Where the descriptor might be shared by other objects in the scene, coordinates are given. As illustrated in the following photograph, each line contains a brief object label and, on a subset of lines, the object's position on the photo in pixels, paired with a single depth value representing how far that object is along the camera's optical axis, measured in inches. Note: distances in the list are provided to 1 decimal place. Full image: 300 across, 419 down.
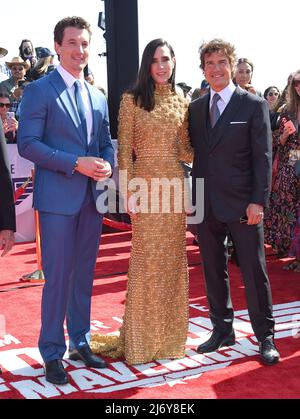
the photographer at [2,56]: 309.7
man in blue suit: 120.2
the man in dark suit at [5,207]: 109.7
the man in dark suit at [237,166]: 129.7
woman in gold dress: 130.5
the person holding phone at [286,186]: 209.0
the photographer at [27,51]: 332.2
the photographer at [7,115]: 254.8
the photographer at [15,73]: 301.1
